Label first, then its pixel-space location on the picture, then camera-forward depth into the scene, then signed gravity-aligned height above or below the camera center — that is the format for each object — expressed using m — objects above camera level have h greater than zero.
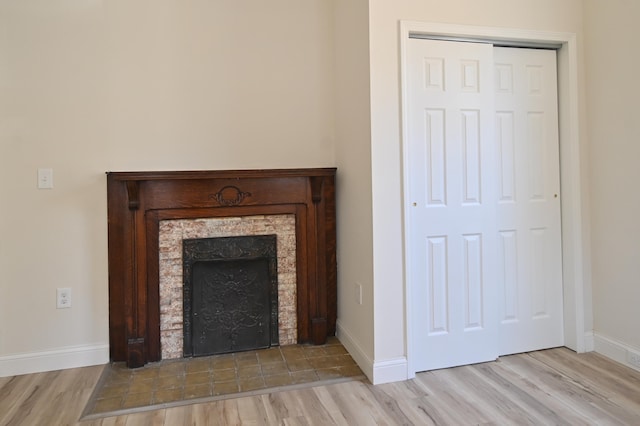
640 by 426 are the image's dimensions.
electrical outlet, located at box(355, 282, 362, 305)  2.58 -0.50
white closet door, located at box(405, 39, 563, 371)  2.46 +0.04
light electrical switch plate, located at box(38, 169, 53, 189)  2.60 +0.25
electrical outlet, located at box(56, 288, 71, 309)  2.64 -0.50
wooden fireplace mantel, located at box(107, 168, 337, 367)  2.64 +0.04
